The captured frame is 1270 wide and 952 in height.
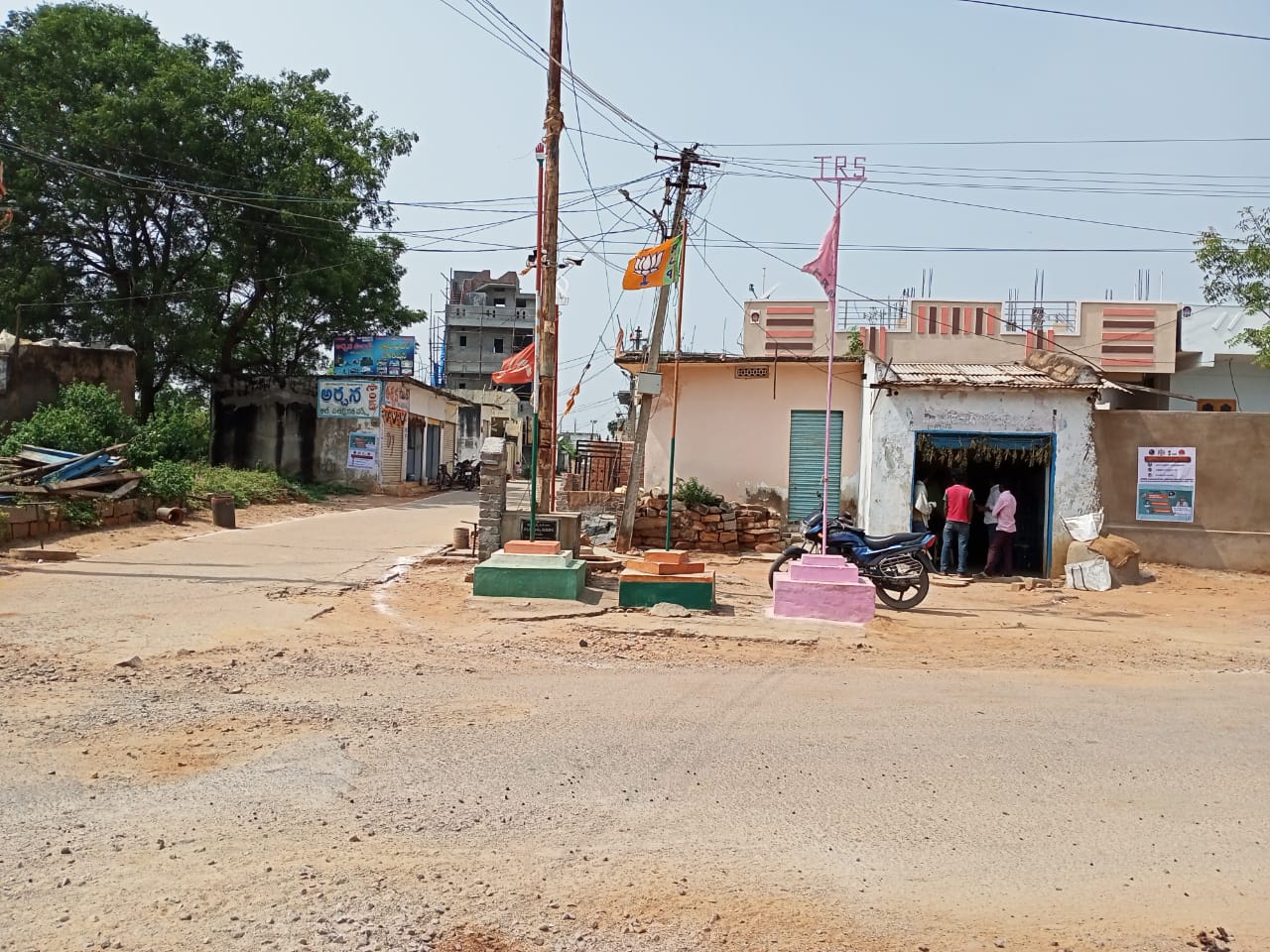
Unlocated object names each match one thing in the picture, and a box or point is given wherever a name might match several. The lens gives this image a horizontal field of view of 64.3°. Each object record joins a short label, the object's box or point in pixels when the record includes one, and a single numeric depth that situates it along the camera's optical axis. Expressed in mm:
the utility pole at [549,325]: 14672
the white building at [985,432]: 16438
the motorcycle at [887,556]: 12602
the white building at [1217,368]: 31922
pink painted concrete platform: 11211
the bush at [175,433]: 20562
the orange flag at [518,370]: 17453
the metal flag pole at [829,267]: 11508
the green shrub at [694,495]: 18578
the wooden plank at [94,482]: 15290
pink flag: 11797
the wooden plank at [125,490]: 16408
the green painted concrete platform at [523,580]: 11484
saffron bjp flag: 15219
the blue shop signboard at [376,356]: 36000
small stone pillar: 13539
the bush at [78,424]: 18562
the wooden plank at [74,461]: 15580
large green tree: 28031
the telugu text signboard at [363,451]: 32812
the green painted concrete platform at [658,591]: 11656
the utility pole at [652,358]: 17000
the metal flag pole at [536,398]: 12768
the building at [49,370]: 20984
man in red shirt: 16562
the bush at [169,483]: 17859
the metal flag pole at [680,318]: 15750
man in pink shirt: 16531
